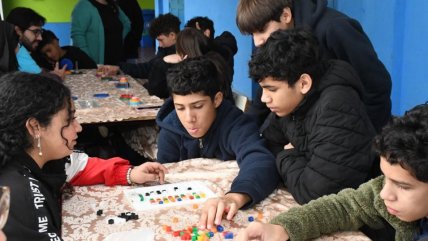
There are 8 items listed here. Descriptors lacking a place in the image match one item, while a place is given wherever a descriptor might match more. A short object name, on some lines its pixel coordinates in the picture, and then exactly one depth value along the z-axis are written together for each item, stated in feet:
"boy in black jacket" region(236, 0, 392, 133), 7.00
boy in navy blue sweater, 6.82
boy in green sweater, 4.19
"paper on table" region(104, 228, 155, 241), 4.70
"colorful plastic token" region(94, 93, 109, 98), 12.48
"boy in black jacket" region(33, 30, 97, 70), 16.53
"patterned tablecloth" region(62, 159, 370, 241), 4.84
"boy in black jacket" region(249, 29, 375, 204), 5.30
